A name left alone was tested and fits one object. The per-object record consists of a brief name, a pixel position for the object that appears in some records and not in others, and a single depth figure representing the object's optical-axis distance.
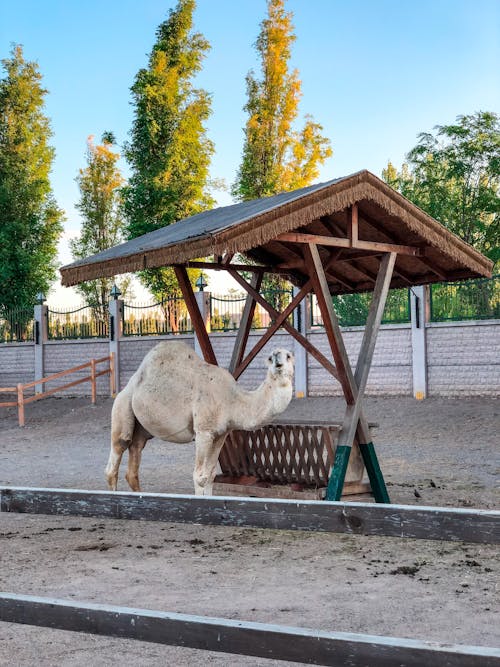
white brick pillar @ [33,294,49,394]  25.88
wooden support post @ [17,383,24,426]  21.27
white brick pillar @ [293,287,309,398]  20.08
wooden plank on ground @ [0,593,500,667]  2.63
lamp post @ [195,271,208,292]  22.09
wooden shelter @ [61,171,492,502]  7.38
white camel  7.77
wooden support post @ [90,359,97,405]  23.27
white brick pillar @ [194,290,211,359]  21.89
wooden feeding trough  8.39
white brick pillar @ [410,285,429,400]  18.03
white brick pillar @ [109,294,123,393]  23.88
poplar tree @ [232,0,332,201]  32.44
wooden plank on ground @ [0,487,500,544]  3.81
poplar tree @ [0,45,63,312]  35.16
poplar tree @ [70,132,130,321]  42.16
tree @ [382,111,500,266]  27.12
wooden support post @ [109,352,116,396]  23.59
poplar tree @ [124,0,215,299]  32.91
